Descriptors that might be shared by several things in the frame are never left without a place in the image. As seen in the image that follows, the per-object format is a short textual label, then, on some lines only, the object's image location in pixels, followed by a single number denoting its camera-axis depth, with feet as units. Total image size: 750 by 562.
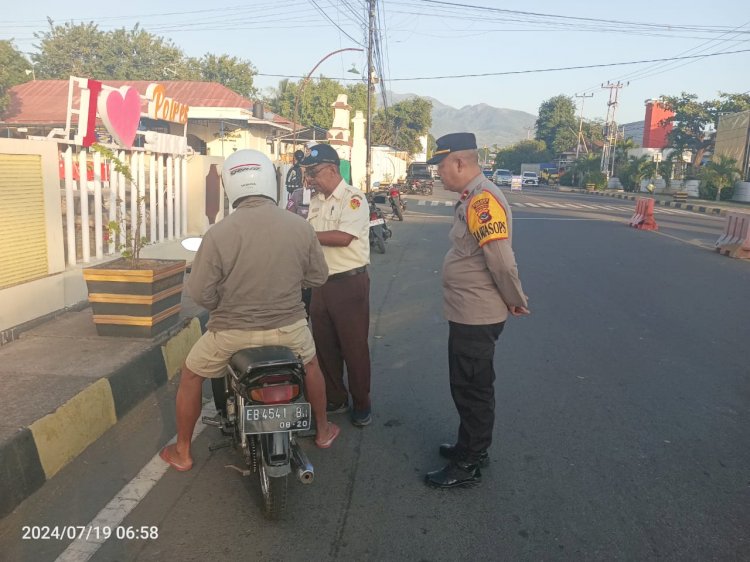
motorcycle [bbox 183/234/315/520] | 9.12
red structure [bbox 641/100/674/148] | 219.00
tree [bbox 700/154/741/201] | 111.14
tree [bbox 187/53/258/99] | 184.44
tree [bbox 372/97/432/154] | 230.89
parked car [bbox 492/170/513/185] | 183.51
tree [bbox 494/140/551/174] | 299.79
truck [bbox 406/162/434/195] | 117.80
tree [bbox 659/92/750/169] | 164.96
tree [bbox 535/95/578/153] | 291.58
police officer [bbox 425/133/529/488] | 10.04
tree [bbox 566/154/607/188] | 171.22
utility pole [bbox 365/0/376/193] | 76.28
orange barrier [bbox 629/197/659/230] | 59.16
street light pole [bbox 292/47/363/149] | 70.66
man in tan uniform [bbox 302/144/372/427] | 12.83
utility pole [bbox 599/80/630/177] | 202.90
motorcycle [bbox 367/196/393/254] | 37.37
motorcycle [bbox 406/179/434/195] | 117.80
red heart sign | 20.99
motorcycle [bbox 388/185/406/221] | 58.54
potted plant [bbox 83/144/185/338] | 15.97
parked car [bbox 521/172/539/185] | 199.62
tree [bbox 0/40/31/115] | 105.05
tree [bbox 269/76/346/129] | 178.60
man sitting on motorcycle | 9.48
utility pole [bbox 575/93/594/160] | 237.66
